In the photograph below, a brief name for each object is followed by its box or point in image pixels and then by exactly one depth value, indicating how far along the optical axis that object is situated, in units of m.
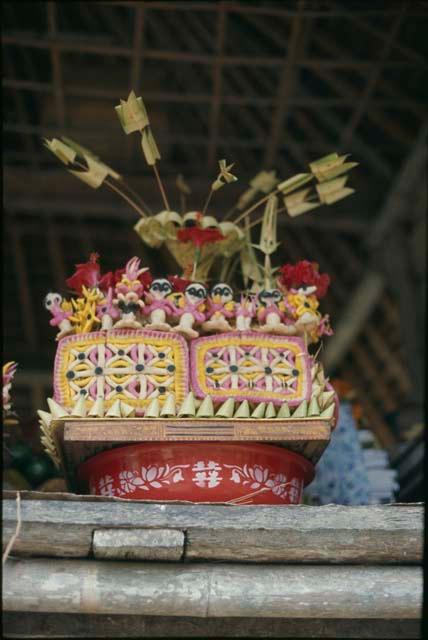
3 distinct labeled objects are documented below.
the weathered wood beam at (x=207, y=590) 2.66
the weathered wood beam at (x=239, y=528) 2.74
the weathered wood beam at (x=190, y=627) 2.72
